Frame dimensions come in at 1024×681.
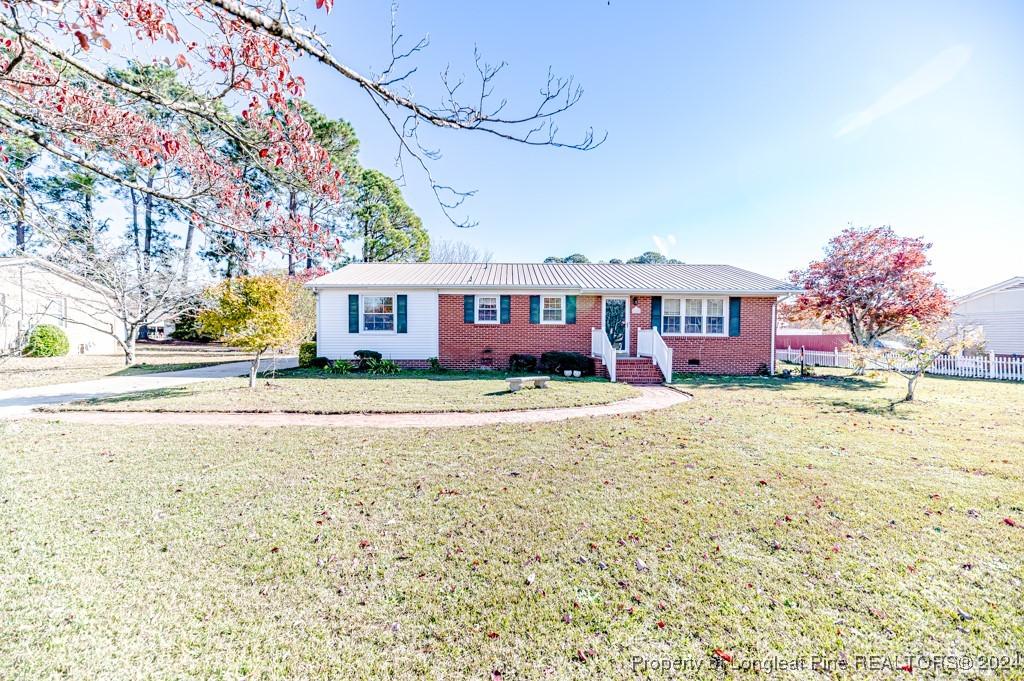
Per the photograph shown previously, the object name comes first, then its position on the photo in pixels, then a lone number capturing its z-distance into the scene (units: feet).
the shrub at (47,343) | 55.52
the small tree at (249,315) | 32.22
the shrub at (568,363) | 43.75
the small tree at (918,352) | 31.04
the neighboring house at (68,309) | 54.13
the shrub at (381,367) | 45.39
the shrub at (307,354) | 49.01
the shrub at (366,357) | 46.19
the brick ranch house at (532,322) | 47.32
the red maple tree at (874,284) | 47.75
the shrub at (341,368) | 44.42
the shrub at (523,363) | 45.68
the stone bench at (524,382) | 32.48
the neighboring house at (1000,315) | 58.80
